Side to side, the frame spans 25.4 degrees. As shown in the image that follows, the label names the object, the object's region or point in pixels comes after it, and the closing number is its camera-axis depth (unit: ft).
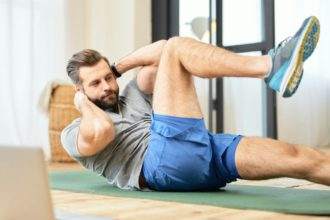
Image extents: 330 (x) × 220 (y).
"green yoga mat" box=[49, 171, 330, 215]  7.62
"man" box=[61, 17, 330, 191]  8.08
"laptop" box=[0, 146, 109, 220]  4.44
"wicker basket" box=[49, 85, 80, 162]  16.76
